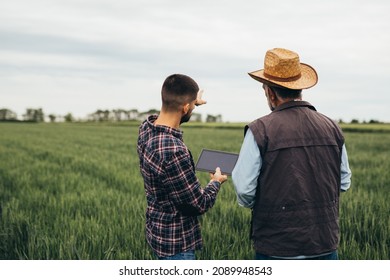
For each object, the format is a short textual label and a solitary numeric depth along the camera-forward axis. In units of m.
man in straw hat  2.18
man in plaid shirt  2.27
